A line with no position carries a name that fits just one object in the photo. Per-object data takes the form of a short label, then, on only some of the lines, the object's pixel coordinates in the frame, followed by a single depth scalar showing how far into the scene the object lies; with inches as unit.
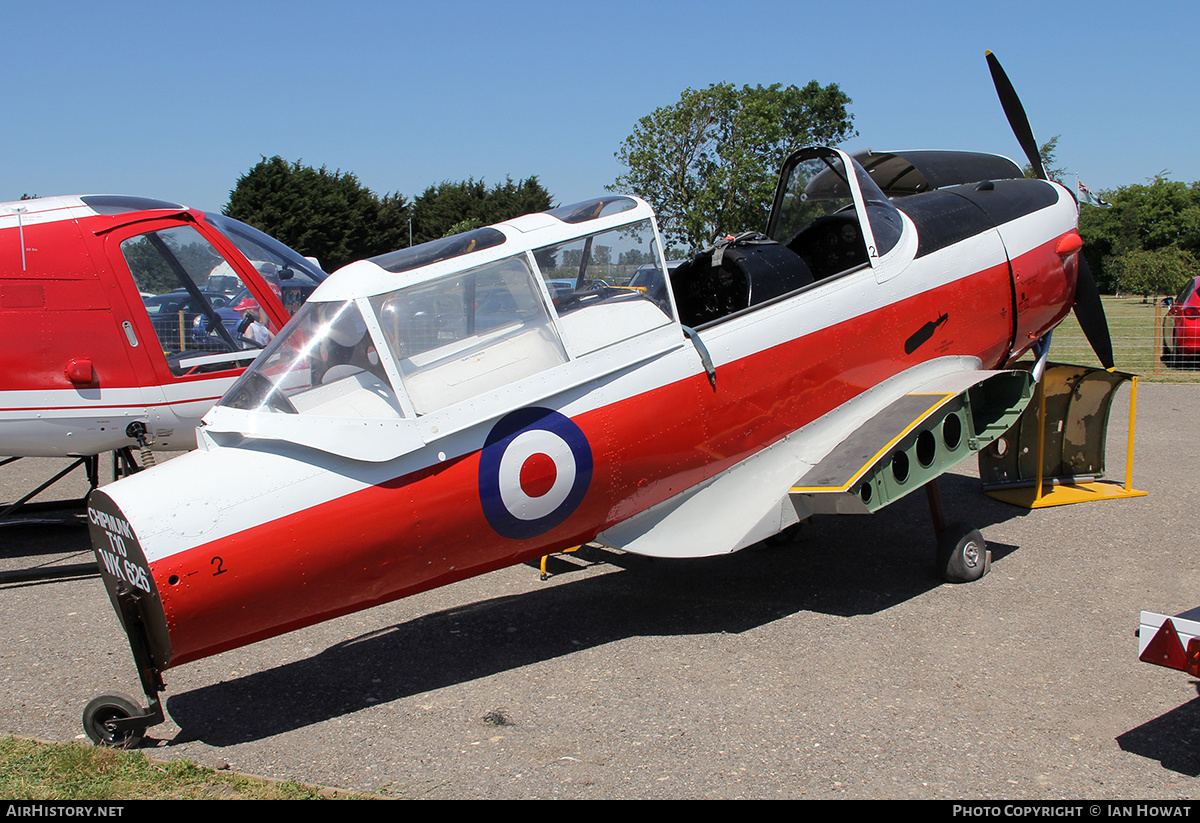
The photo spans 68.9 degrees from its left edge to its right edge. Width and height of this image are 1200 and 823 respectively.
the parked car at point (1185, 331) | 691.4
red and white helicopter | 265.3
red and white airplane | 162.6
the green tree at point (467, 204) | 2551.7
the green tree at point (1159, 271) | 1537.9
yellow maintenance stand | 339.6
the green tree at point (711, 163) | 1535.4
